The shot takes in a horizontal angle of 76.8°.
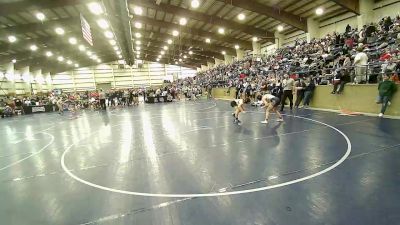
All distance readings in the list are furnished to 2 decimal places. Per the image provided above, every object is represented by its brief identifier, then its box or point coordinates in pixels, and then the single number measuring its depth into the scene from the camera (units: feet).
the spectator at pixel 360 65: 36.17
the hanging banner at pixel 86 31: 55.37
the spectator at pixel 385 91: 30.32
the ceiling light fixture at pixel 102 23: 77.03
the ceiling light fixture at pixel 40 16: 66.13
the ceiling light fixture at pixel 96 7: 58.89
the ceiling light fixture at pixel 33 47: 94.14
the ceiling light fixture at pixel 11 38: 72.21
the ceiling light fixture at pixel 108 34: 91.20
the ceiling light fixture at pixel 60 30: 77.61
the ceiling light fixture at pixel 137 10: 72.78
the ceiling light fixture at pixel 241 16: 74.25
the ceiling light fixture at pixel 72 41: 96.45
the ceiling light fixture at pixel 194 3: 60.80
